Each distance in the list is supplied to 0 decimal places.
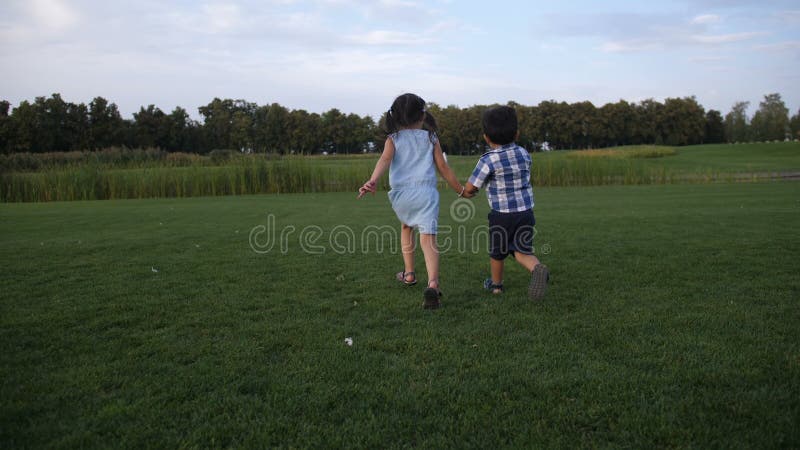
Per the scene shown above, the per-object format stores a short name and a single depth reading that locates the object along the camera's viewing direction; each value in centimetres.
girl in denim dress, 441
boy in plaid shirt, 438
